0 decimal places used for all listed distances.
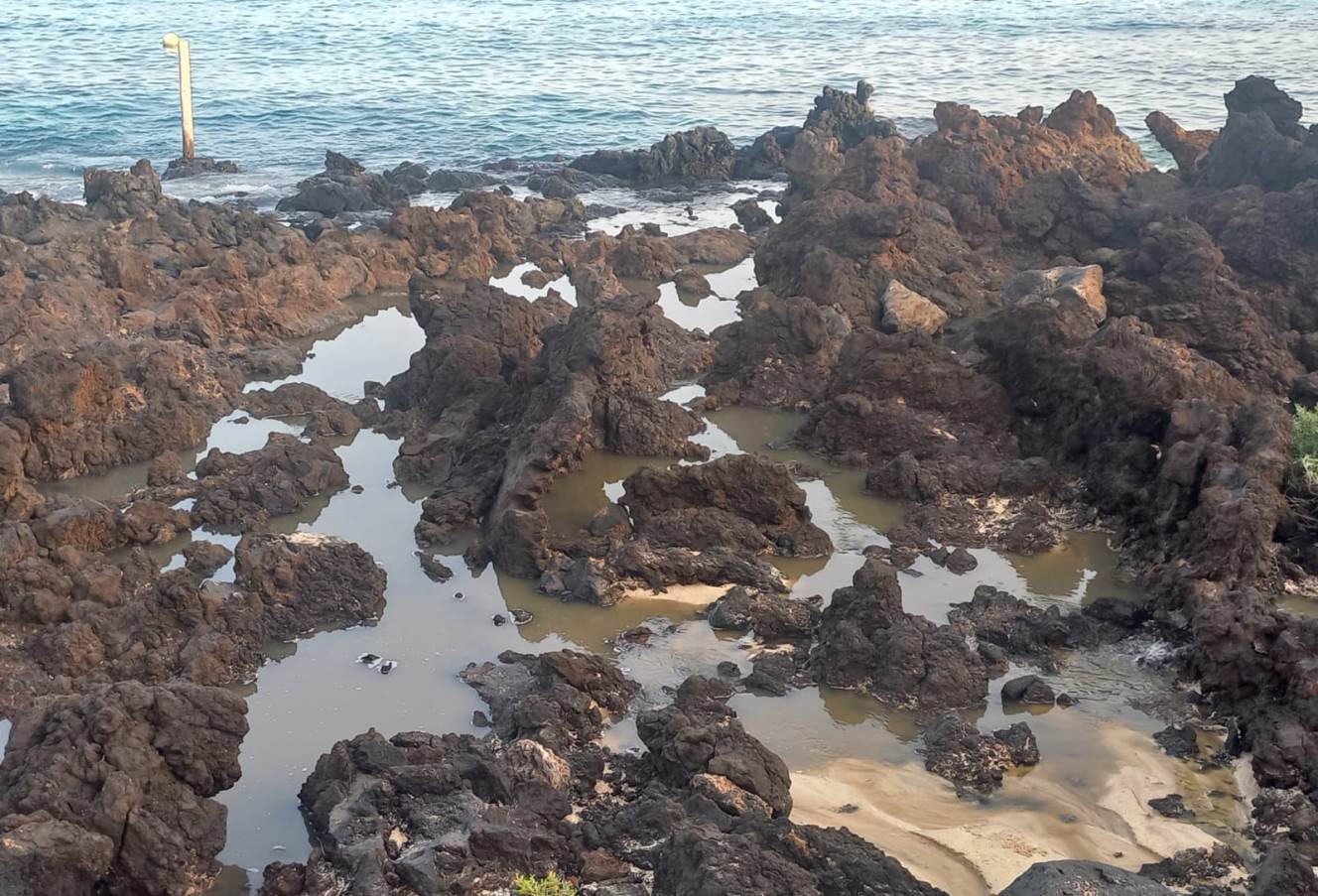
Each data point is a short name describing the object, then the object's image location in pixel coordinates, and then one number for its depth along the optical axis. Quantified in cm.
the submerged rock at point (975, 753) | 869
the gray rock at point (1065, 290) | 1595
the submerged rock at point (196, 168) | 2930
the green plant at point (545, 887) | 713
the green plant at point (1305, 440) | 1178
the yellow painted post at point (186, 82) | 2948
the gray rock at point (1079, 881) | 685
